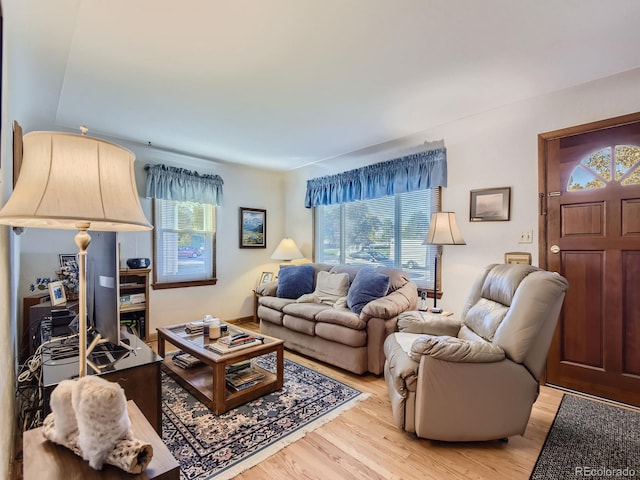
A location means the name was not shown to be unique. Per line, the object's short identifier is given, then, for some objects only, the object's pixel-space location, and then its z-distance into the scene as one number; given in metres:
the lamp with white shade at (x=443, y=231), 2.76
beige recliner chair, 1.69
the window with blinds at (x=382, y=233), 3.50
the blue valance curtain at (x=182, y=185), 3.79
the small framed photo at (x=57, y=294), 2.47
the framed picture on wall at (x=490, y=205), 2.80
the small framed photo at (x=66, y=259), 3.18
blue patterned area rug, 1.68
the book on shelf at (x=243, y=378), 2.31
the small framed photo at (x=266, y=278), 4.85
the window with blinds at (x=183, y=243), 3.95
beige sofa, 2.72
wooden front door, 2.26
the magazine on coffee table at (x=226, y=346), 2.20
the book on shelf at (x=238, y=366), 2.47
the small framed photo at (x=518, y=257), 2.68
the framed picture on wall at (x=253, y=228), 4.74
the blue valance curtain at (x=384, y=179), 3.27
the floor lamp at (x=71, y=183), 0.82
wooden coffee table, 2.09
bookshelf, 3.48
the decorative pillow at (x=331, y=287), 3.53
